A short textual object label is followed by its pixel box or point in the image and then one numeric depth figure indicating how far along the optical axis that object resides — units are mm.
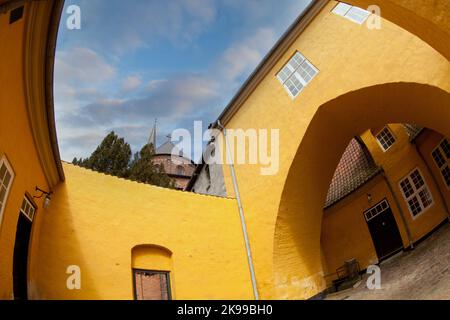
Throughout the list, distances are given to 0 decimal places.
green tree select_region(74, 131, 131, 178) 20856
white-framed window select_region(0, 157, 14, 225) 4607
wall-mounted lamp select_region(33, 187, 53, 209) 6385
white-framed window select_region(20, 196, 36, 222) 5713
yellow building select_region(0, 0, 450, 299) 4793
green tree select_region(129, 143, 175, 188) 21381
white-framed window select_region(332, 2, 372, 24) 8401
